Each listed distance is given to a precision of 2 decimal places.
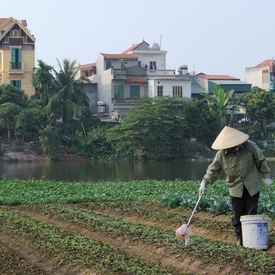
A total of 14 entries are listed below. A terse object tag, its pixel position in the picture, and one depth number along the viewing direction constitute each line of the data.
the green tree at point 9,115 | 47.81
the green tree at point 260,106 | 52.28
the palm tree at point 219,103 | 50.22
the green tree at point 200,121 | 50.59
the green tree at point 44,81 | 50.53
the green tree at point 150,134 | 47.78
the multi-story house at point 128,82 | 55.09
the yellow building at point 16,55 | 55.03
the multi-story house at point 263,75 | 66.62
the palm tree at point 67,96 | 49.88
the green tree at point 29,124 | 47.81
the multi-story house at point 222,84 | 60.88
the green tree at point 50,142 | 47.34
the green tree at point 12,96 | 50.99
